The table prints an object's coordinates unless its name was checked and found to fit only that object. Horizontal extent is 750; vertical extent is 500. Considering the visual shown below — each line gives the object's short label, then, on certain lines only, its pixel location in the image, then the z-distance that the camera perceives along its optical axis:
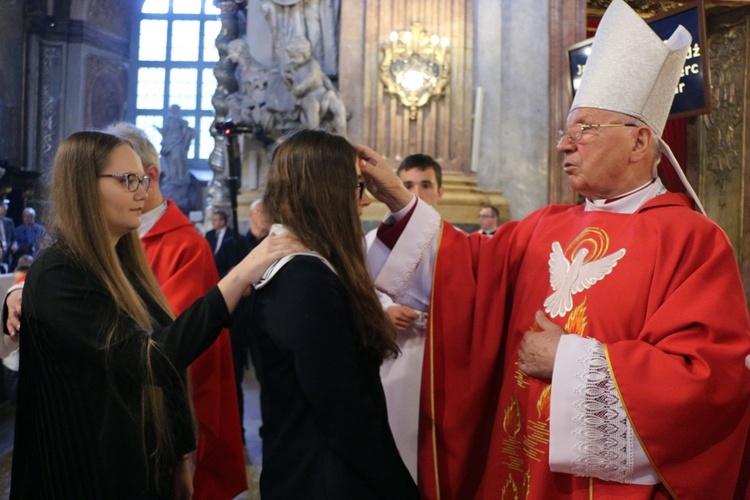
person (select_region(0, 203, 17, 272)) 10.38
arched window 18.52
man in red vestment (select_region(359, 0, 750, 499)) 1.84
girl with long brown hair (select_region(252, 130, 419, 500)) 1.70
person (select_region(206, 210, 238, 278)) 5.88
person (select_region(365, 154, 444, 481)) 2.86
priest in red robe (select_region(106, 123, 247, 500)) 2.76
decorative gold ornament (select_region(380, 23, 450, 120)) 6.81
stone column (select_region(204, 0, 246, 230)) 9.28
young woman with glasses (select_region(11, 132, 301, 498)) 1.84
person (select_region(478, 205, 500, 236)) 6.32
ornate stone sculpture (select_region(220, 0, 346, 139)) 6.77
